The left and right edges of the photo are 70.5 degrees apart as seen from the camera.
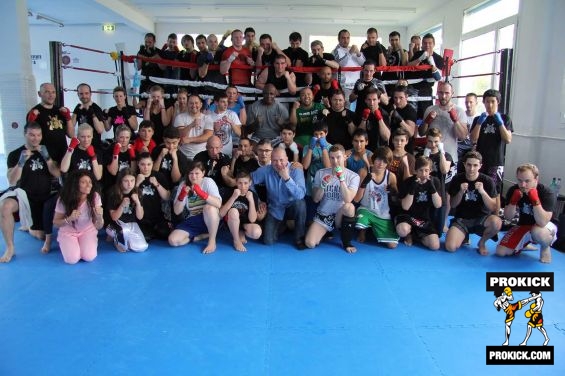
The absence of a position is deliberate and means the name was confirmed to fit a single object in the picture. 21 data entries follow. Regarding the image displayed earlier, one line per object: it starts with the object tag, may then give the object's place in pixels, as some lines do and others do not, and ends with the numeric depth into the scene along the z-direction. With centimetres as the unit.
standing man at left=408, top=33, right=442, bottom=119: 571
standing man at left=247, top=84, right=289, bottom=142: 521
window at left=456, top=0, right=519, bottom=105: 788
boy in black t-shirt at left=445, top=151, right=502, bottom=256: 406
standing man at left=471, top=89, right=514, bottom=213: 471
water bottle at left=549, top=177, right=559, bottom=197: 521
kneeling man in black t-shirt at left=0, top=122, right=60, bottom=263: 401
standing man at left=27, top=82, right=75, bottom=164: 459
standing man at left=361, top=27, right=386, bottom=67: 595
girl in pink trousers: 382
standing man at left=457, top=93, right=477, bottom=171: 523
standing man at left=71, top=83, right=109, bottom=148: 482
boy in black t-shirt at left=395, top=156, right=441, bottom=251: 414
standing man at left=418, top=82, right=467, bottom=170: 489
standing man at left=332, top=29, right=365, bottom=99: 580
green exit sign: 1216
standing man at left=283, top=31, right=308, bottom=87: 574
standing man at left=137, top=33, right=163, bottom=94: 574
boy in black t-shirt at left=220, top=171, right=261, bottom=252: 415
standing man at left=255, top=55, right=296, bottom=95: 532
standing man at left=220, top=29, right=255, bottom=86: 541
